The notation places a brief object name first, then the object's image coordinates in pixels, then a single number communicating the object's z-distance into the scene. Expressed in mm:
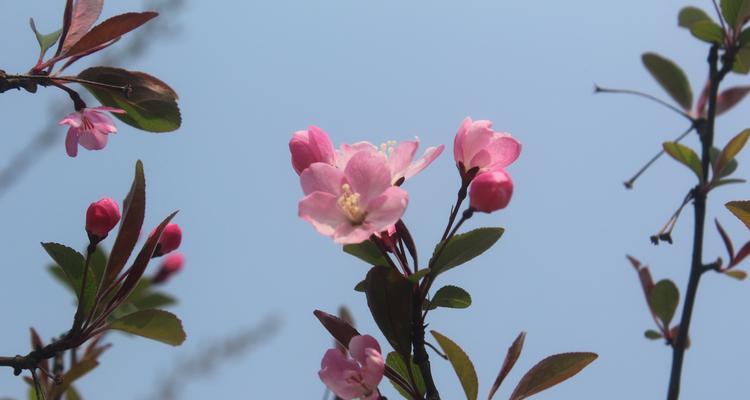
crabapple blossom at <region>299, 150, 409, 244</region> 802
